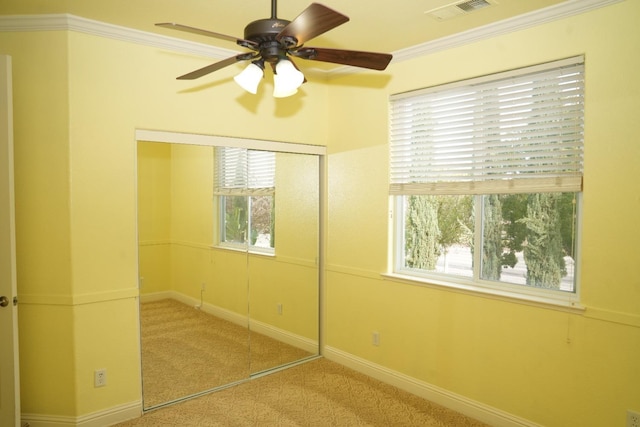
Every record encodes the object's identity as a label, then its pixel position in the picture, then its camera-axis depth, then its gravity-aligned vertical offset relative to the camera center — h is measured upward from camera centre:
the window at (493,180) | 2.59 +0.13
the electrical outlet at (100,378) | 2.83 -1.21
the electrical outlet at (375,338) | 3.61 -1.20
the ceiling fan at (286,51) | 1.51 +0.62
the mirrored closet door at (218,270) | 3.12 -0.61
